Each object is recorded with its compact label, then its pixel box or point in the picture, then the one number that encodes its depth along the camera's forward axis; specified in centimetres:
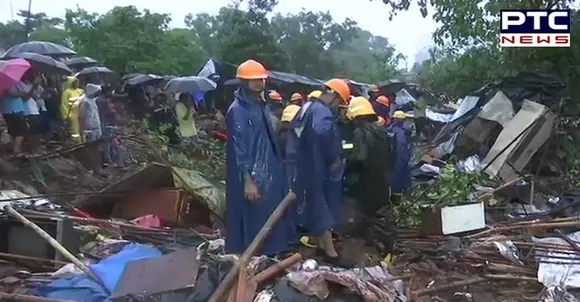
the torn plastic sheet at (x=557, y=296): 558
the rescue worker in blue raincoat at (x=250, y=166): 624
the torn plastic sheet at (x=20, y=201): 746
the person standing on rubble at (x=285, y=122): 690
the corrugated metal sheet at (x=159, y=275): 498
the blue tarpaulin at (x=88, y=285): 527
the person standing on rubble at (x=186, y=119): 1433
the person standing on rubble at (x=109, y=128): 1175
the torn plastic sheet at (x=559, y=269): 600
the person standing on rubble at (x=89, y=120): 1190
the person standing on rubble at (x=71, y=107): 1210
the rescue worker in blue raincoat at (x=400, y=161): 969
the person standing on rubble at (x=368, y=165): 734
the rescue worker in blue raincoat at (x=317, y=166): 679
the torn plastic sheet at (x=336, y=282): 488
